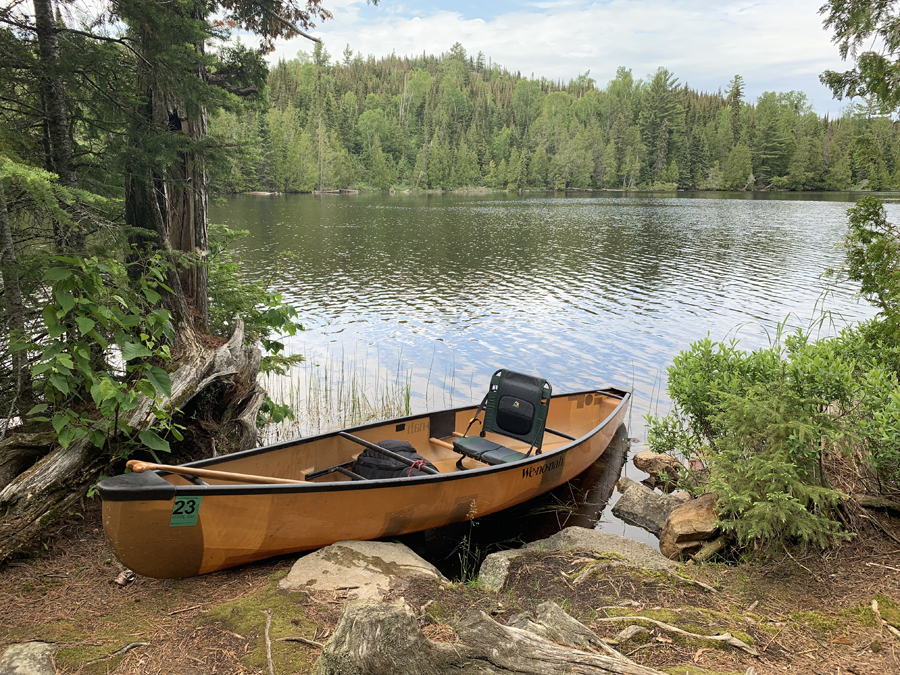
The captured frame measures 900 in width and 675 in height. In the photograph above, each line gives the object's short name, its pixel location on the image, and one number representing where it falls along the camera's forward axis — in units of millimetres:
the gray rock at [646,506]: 7117
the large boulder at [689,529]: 5520
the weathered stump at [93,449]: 4012
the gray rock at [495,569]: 4781
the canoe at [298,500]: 3855
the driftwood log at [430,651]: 2375
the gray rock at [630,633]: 3430
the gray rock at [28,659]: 2842
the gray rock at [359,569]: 4137
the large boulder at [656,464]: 8430
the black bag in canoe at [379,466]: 5859
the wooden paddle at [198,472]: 3852
